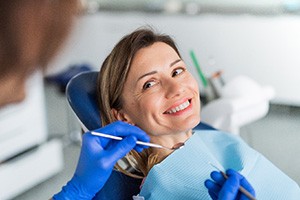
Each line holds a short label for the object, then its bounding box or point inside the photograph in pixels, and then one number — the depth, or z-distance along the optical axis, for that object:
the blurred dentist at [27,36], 0.40
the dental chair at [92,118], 1.40
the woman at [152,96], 1.34
